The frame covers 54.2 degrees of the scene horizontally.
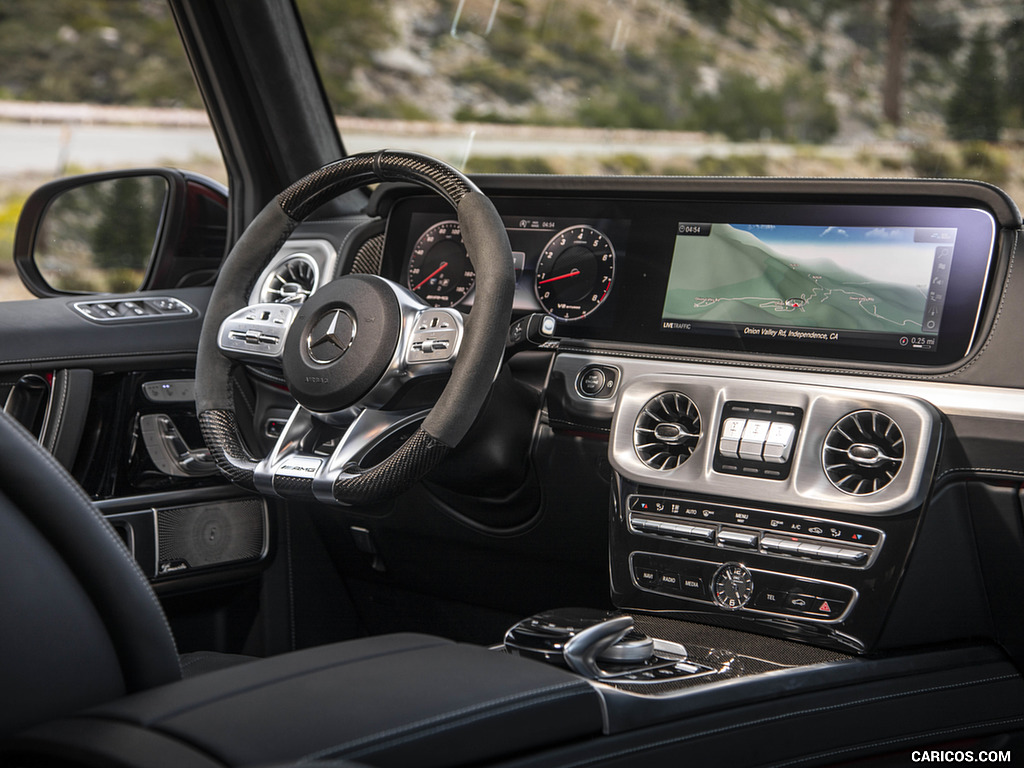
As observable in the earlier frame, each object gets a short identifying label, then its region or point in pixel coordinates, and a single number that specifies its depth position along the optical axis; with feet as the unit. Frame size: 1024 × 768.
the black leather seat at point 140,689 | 2.85
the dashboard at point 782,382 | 5.41
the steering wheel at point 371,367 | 5.19
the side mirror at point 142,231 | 8.75
